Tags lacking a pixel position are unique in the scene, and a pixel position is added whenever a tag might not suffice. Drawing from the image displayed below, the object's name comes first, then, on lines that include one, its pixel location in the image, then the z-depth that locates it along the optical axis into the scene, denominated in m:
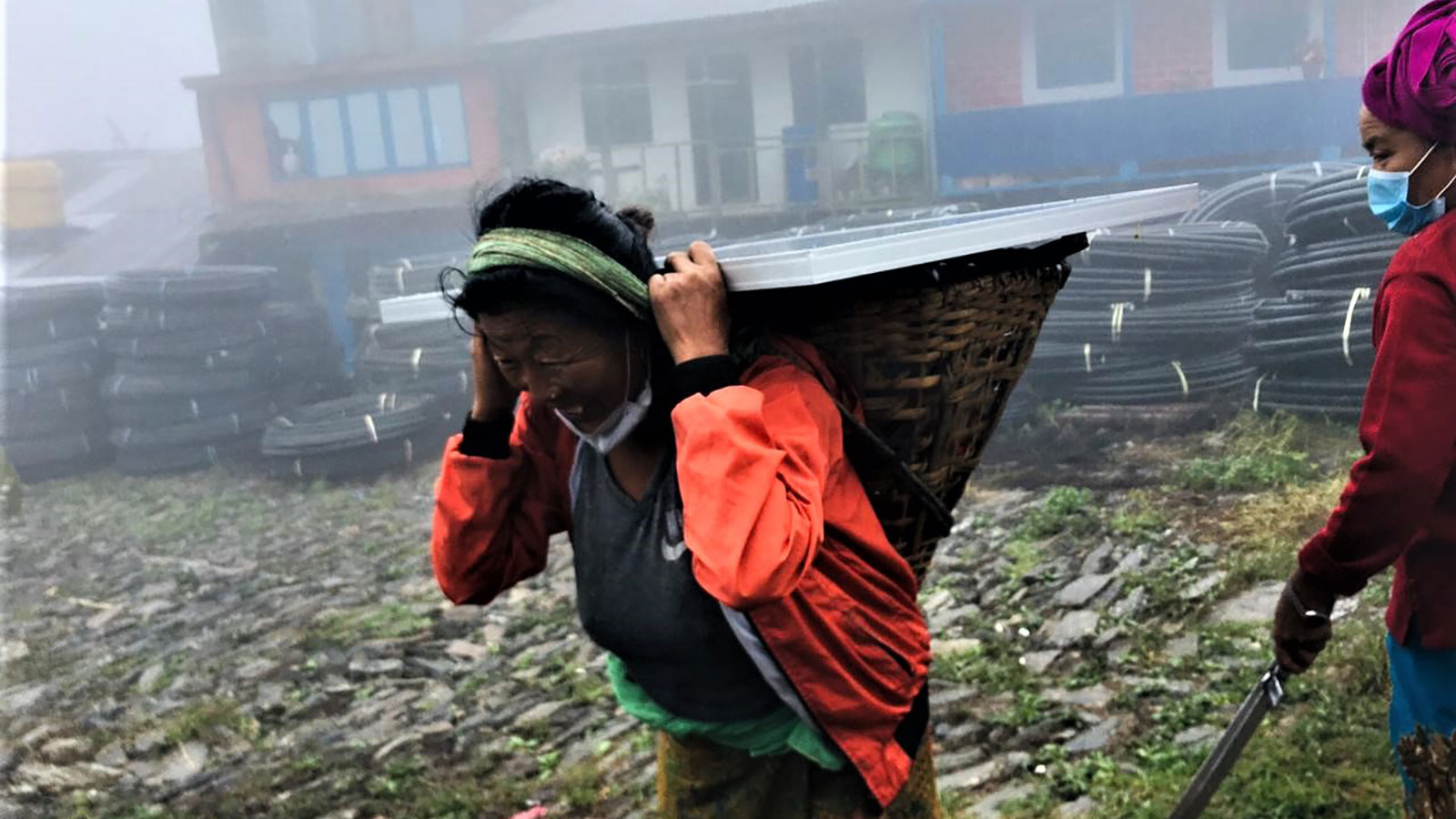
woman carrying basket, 1.69
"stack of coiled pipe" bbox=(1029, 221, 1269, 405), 8.68
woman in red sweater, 1.97
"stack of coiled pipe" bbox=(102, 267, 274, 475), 12.12
